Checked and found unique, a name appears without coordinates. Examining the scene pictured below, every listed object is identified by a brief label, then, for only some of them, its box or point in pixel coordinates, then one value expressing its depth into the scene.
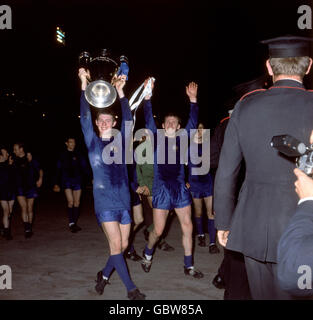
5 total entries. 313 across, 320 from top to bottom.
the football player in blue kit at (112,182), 3.90
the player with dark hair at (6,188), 7.10
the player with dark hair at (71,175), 7.88
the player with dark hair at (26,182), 7.27
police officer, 2.02
